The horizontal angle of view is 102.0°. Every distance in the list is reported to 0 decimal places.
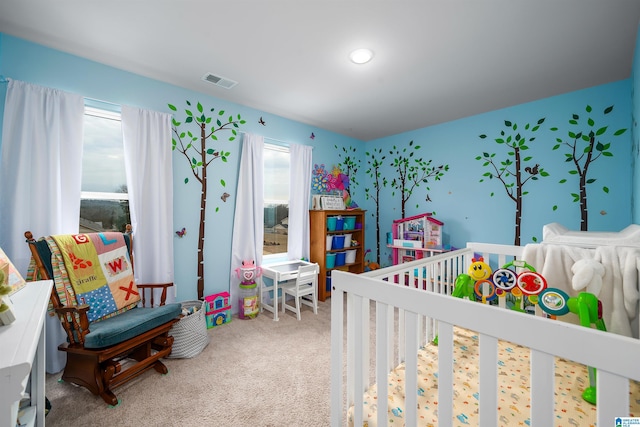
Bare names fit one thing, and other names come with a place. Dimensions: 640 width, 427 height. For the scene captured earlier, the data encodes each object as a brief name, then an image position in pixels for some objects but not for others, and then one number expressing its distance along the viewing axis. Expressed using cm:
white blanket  104
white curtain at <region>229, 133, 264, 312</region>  291
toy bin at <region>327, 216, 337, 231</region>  354
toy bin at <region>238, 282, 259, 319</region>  280
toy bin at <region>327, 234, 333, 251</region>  351
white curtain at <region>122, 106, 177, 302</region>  224
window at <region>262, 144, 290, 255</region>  336
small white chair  287
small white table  279
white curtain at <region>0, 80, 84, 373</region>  177
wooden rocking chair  153
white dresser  67
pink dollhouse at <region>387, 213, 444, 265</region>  334
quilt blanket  172
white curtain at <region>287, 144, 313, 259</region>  340
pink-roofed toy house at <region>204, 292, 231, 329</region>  260
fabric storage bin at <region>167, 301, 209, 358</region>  205
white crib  54
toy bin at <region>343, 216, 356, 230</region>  374
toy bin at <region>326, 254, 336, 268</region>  351
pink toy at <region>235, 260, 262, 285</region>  281
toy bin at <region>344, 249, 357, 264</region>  372
